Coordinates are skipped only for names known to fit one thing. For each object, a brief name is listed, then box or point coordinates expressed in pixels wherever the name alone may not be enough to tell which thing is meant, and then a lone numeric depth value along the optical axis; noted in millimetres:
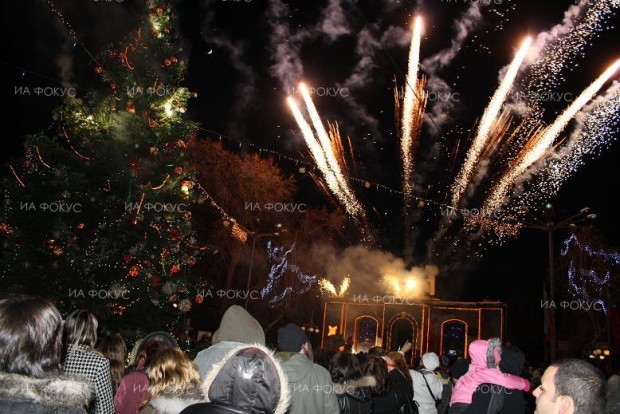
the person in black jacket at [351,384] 6484
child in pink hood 4934
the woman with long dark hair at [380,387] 6805
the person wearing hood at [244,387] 2676
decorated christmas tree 12180
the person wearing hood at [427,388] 8391
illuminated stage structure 33125
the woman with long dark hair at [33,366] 2502
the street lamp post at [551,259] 18156
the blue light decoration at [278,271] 34188
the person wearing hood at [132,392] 5164
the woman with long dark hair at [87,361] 4234
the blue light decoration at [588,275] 36219
